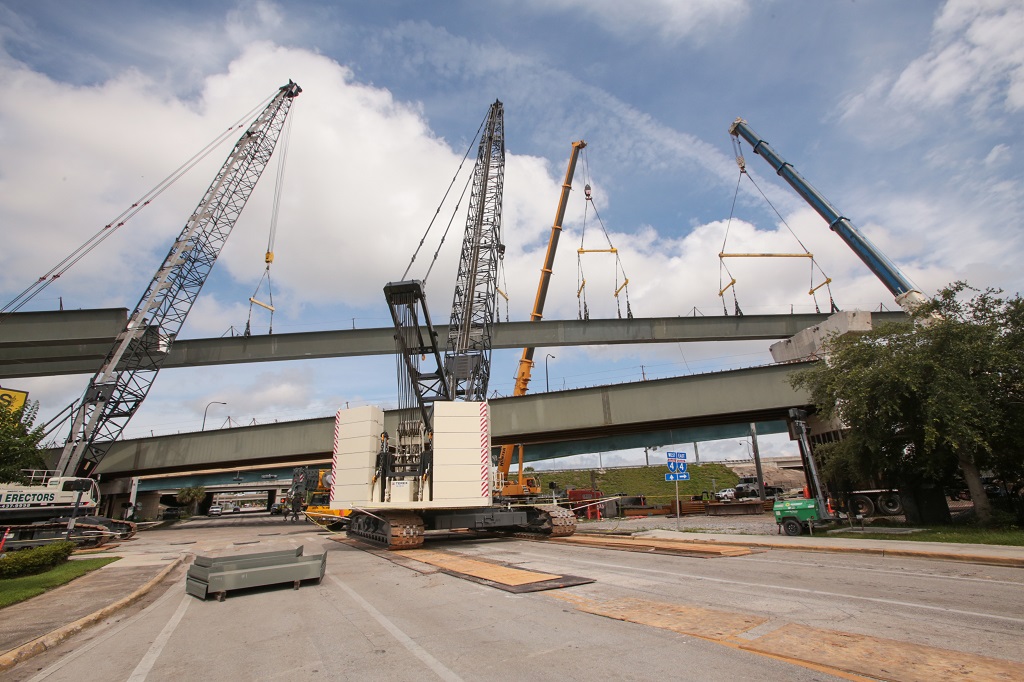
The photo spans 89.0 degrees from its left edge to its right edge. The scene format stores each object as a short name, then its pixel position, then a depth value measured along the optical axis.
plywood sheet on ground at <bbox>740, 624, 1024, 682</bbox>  4.53
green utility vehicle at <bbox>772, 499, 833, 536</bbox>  17.83
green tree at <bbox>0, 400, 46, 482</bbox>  15.87
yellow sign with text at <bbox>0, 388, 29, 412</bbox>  36.88
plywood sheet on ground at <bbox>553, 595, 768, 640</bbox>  6.12
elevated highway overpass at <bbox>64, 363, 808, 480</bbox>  29.48
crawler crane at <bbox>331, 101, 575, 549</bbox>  16.78
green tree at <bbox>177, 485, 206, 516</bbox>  74.12
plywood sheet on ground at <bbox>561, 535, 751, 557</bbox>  13.38
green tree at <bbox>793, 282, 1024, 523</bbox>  16.41
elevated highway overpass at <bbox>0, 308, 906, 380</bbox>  31.00
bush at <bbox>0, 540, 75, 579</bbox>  12.12
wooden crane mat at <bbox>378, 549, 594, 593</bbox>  9.21
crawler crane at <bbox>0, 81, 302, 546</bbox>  22.00
